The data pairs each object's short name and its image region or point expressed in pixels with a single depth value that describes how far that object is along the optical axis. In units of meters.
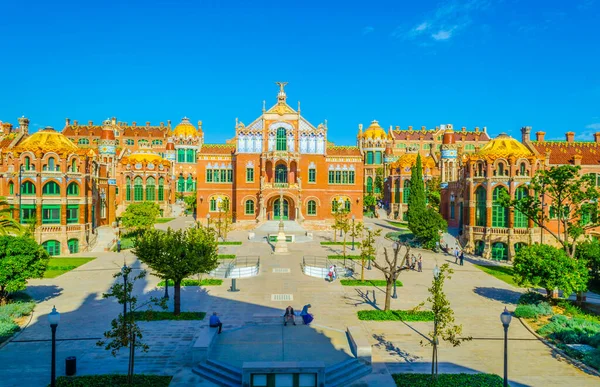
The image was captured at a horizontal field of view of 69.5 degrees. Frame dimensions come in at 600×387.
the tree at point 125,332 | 14.73
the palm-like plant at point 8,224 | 29.69
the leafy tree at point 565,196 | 29.06
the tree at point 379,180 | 93.38
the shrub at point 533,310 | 23.62
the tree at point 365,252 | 29.37
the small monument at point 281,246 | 42.09
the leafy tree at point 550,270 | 24.53
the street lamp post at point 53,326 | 14.11
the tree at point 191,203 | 77.31
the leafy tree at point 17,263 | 23.67
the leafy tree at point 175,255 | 22.42
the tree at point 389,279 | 23.84
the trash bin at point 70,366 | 15.88
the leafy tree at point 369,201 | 82.88
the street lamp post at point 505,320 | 14.17
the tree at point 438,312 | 15.37
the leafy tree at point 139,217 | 48.06
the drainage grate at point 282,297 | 26.40
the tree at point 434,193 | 63.96
